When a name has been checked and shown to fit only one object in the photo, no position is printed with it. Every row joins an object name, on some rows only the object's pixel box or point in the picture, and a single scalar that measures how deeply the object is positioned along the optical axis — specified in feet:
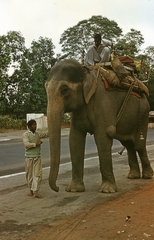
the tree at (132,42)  162.91
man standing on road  24.78
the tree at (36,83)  123.24
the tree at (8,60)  113.50
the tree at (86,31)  163.53
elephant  23.25
